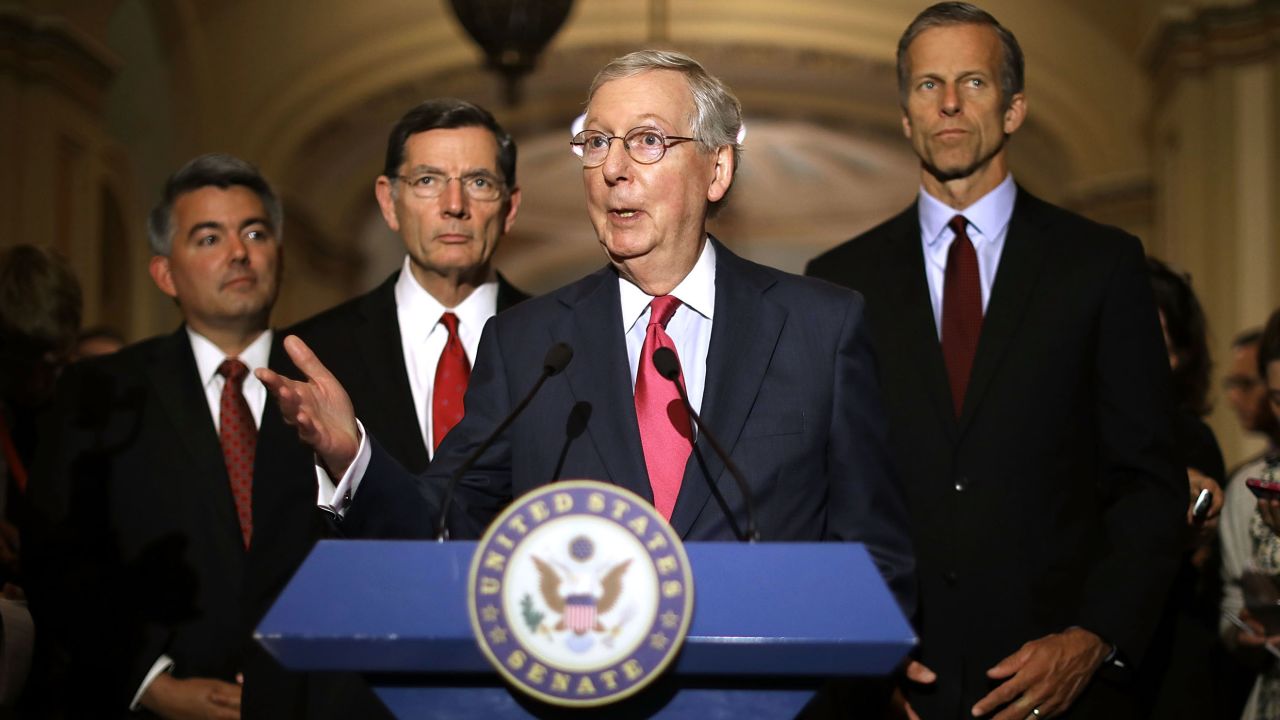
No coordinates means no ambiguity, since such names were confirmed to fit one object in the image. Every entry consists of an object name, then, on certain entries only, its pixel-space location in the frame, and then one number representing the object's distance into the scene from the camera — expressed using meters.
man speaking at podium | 2.06
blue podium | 1.52
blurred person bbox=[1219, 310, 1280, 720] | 2.48
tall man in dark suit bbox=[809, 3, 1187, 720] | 2.54
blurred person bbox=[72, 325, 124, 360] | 5.26
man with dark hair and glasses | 2.88
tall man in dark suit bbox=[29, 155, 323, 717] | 2.98
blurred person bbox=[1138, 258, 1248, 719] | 3.02
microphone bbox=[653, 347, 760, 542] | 1.72
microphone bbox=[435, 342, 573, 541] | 1.78
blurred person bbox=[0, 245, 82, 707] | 3.46
